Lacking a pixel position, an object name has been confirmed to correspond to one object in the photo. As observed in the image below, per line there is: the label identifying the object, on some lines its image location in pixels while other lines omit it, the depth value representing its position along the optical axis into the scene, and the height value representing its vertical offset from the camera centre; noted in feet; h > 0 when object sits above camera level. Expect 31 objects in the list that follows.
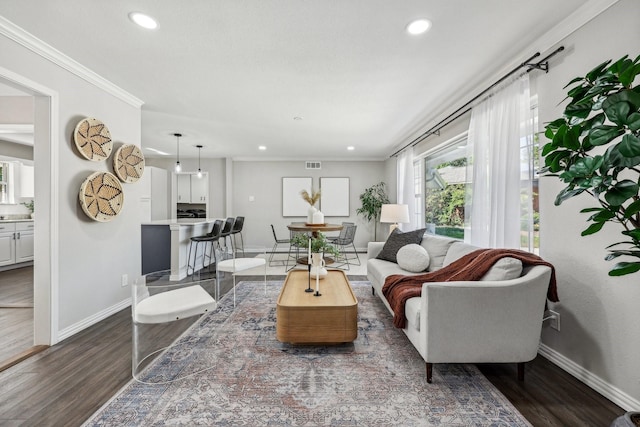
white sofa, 5.67 -2.24
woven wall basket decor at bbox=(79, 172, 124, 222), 8.49 +0.50
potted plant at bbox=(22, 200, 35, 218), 18.45 +0.40
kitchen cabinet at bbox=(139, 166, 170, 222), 20.33 +1.49
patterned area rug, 4.93 -3.72
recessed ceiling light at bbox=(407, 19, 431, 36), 6.34 +4.48
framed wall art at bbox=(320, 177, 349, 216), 23.47 +1.67
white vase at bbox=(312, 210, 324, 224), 15.90 -0.28
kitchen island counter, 14.49 -1.85
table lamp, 14.73 -0.08
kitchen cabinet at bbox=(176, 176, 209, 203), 23.26 +2.02
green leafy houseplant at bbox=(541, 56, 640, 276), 3.00 +0.85
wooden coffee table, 7.09 -2.90
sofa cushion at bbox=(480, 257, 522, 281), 5.99 -1.26
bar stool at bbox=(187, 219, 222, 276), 14.07 -1.37
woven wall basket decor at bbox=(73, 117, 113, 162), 8.36 +2.33
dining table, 15.10 -0.88
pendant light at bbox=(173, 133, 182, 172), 16.10 +4.60
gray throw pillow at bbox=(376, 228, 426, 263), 11.38 -1.23
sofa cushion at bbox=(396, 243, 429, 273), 9.84 -1.68
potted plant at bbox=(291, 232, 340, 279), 8.93 -1.19
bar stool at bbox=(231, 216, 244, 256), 17.46 -0.88
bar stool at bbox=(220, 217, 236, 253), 16.39 -0.95
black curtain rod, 6.86 +3.98
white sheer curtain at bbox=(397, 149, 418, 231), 16.69 +1.59
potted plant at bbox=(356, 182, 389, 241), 22.52 +0.88
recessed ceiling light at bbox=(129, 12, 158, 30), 6.11 +4.43
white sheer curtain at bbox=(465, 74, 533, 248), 7.58 +1.48
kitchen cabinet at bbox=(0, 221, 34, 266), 15.60 -1.88
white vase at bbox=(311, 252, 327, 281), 8.98 -1.70
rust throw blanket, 6.26 -1.67
